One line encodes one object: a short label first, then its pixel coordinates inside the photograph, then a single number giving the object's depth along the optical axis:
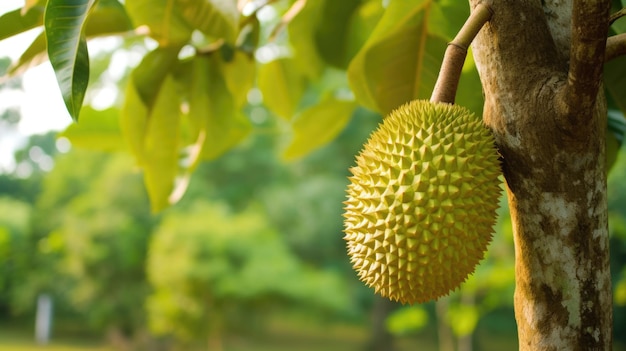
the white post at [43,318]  8.08
